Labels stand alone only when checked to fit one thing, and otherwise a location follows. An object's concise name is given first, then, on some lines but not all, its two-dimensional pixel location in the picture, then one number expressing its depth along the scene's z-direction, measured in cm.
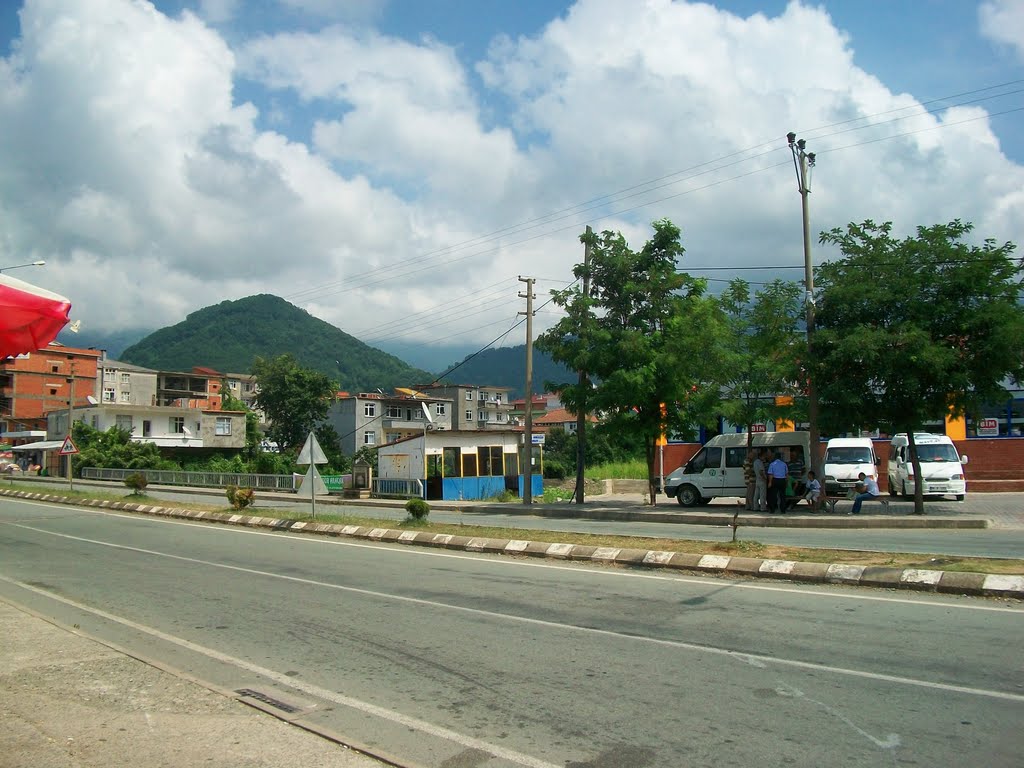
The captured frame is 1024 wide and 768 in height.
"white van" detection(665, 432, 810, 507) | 2645
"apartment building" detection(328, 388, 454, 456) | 8525
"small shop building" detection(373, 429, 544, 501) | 3781
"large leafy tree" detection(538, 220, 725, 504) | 2598
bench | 2320
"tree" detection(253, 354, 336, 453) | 7338
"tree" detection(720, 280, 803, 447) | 2350
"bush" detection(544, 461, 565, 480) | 5322
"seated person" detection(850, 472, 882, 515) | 2253
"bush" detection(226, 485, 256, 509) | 2439
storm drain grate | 605
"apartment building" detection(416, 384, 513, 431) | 9923
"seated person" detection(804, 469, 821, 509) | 2253
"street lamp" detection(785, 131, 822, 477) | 2253
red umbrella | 507
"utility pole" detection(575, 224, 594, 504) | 2784
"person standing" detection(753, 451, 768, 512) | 2391
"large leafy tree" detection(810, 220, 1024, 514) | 1966
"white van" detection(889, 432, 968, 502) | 2530
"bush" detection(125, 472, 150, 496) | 3291
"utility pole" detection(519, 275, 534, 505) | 3094
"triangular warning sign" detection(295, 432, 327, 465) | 2070
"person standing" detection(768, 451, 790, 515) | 2331
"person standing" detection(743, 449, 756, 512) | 2412
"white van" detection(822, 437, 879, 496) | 2592
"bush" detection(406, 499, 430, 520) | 1912
